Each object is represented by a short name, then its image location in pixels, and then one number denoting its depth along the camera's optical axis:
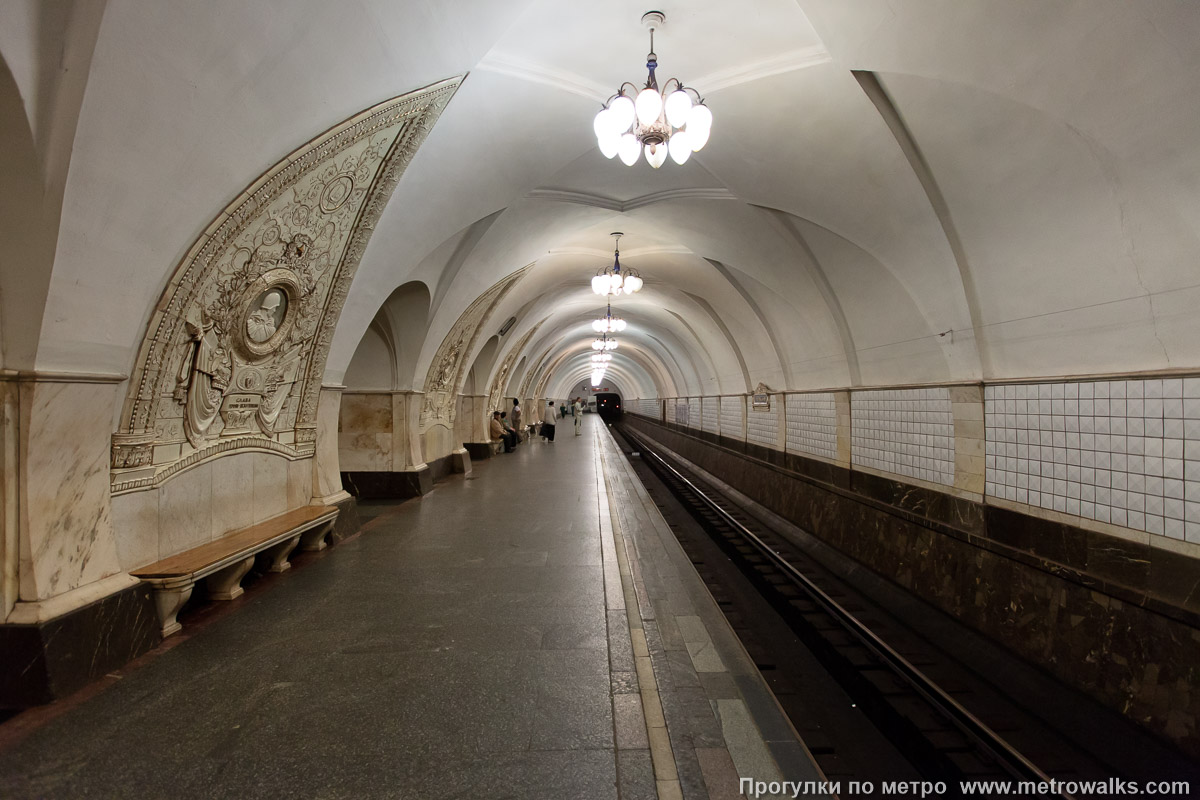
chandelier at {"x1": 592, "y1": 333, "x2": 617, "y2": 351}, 17.09
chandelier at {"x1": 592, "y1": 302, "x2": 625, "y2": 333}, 14.20
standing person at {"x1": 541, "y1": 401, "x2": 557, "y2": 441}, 20.27
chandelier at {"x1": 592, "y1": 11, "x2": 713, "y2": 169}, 3.36
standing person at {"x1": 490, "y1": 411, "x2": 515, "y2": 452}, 15.34
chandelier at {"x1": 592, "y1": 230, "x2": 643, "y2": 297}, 8.87
